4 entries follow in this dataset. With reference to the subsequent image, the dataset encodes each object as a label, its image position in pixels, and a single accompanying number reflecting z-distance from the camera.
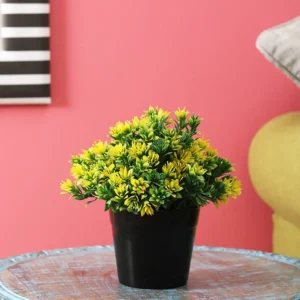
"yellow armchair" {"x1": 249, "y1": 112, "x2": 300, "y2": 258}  1.57
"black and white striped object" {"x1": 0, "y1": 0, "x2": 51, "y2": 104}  1.73
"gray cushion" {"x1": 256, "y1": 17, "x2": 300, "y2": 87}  1.56
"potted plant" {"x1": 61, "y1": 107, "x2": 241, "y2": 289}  1.16
